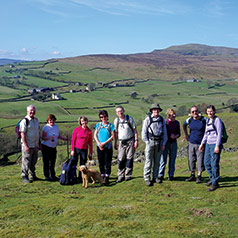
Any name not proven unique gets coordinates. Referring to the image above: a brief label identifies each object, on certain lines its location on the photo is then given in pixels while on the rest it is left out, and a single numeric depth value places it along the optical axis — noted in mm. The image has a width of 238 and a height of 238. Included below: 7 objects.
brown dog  11714
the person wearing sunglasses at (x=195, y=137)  11484
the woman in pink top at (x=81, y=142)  12078
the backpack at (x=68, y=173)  12367
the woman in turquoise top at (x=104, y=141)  11891
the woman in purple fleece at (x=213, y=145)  10594
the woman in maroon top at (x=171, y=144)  12047
